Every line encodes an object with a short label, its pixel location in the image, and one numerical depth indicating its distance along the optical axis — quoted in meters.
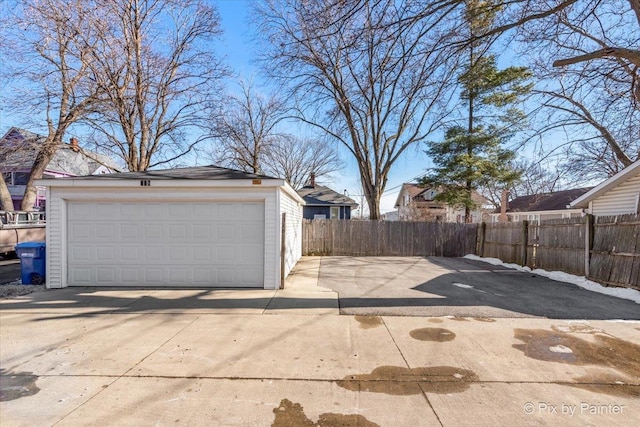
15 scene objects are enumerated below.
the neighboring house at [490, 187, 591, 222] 20.91
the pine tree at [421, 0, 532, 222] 15.80
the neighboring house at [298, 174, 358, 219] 24.61
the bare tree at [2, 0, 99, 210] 11.43
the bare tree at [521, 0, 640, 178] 6.69
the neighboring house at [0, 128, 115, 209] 13.17
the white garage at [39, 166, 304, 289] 7.16
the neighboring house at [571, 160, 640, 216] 8.72
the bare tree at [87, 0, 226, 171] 13.16
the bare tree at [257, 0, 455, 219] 14.52
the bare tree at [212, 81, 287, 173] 20.97
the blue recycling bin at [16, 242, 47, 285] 7.19
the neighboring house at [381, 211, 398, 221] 46.89
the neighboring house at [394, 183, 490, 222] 27.00
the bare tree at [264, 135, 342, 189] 29.67
